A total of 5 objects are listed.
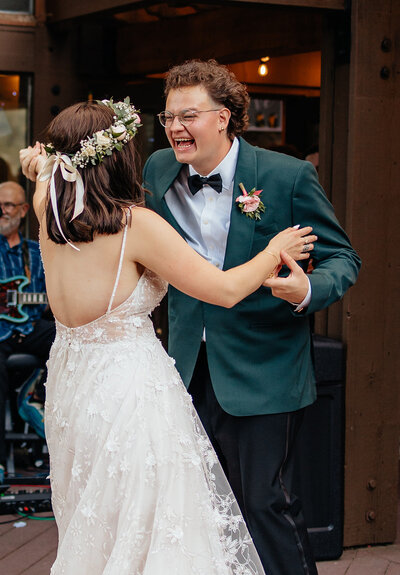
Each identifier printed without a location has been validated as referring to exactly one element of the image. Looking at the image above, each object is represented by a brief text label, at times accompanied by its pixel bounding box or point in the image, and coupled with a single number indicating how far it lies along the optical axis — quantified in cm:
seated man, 536
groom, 289
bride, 255
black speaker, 386
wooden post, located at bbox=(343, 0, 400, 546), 383
